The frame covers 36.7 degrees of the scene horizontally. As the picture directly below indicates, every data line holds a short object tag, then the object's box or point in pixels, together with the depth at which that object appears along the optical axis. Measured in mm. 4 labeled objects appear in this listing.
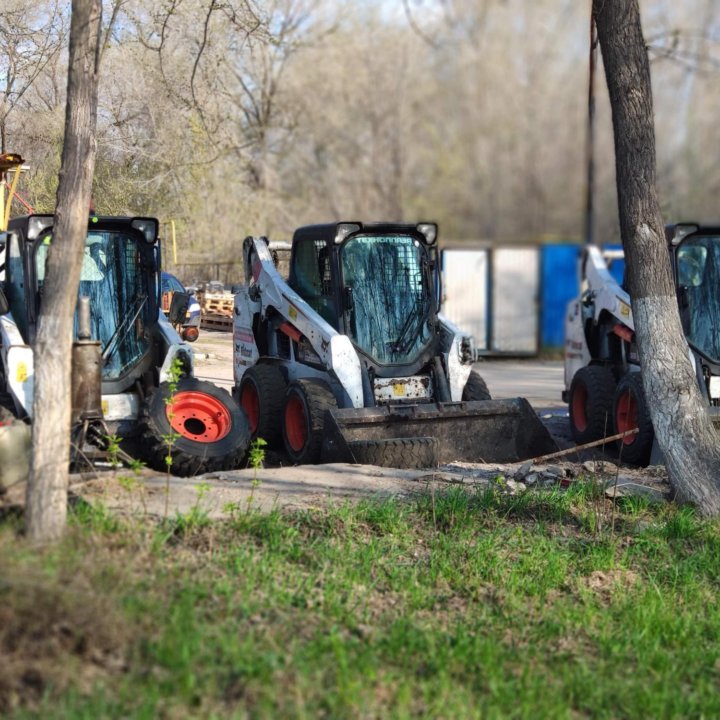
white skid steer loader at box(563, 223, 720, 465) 10641
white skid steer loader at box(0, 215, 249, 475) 8316
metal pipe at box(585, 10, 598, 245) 17641
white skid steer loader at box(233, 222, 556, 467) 9867
